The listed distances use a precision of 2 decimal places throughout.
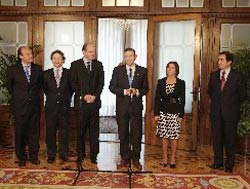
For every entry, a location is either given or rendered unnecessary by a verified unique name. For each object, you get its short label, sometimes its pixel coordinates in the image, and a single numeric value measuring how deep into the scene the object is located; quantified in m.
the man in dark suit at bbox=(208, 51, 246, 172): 4.40
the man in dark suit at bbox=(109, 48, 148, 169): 4.52
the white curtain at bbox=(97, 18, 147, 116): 9.42
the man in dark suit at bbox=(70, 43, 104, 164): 4.60
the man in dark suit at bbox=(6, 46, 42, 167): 4.54
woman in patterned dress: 4.52
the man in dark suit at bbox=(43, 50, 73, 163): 4.70
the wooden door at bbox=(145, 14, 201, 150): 5.60
